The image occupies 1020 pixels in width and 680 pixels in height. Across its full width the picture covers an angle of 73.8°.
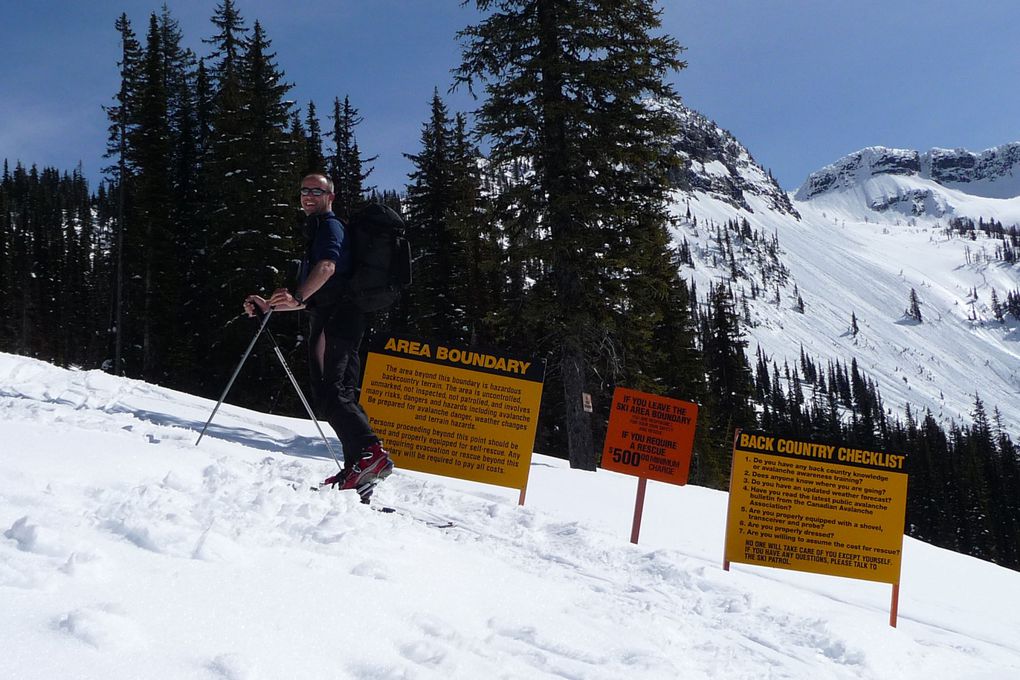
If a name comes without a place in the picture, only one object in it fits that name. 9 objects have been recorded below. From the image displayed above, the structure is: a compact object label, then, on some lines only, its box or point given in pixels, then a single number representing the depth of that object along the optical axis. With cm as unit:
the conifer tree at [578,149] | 1388
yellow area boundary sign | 729
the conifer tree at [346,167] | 3519
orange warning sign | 707
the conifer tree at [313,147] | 3731
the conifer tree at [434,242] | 2714
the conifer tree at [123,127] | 3123
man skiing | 488
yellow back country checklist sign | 650
